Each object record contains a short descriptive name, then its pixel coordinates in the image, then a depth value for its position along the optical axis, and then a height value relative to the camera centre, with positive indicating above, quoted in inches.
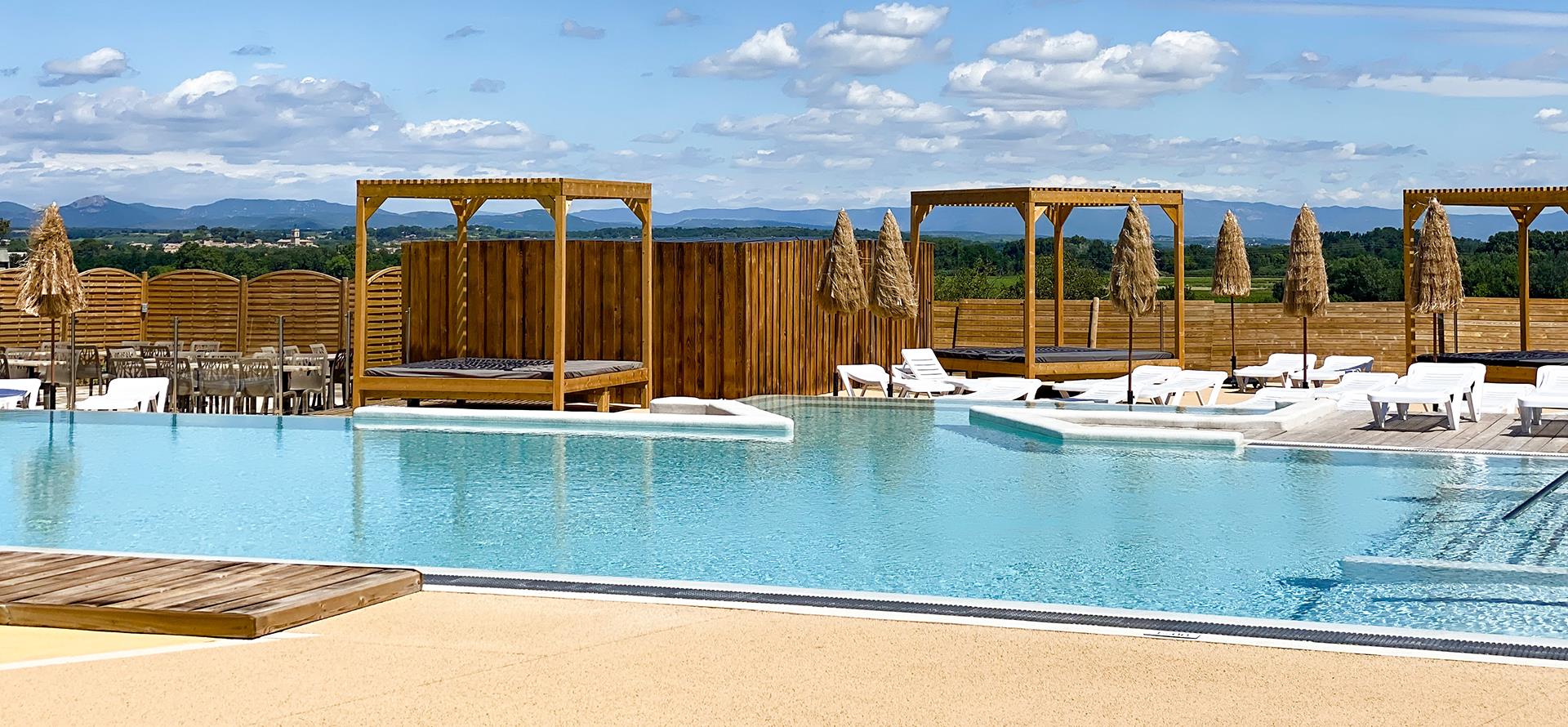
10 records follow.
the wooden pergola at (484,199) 543.8 +33.1
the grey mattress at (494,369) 556.7 -8.4
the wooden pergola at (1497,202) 654.5 +57.3
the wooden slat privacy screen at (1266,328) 799.1 +7.0
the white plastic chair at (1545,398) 472.4 -16.3
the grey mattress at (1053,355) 677.3 -4.8
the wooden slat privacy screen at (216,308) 840.9 +20.0
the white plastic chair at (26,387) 556.1 -14.0
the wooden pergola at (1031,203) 657.0 +59.2
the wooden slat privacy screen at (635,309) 613.0 +13.8
